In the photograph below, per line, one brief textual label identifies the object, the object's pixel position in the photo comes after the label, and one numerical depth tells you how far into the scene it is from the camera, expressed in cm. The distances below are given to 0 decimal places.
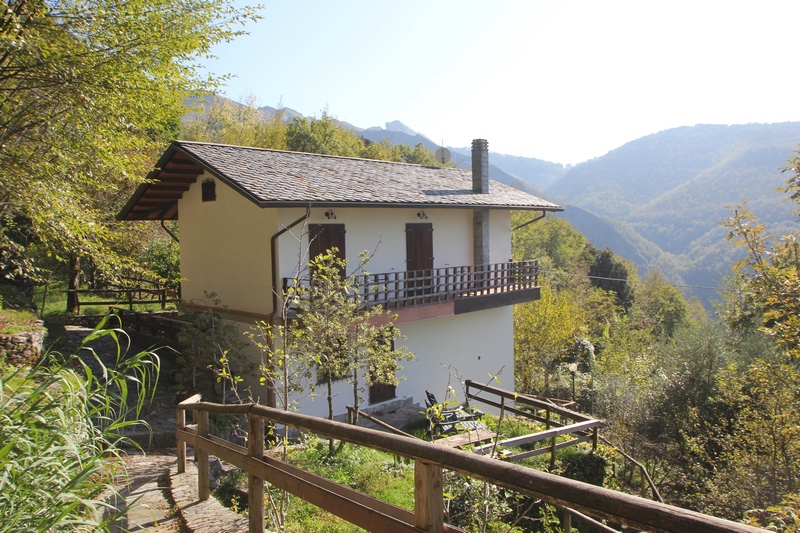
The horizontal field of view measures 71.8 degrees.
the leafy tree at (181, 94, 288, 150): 3180
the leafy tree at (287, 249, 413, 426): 789
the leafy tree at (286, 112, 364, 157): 3334
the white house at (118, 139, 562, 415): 1158
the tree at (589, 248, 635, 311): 4216
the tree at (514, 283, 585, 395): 2144
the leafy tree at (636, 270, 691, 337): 4084
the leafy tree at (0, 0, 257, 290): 808
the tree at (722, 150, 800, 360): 602
